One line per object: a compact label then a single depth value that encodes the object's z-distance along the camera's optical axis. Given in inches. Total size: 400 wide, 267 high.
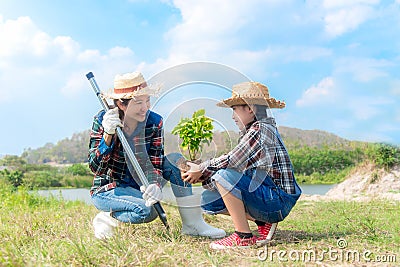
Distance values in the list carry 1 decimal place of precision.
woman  133.3
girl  124.4
